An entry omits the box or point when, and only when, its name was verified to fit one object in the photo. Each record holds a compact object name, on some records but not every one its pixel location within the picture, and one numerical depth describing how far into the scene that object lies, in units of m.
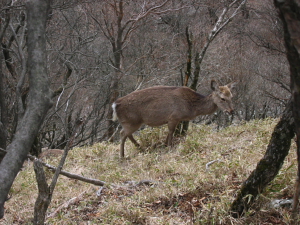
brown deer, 18.39
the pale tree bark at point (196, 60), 19.03
